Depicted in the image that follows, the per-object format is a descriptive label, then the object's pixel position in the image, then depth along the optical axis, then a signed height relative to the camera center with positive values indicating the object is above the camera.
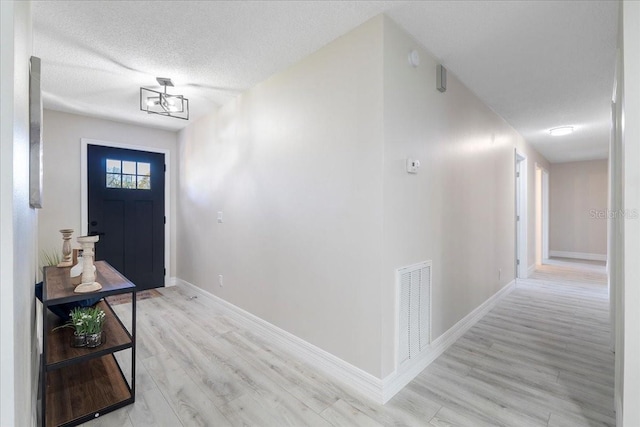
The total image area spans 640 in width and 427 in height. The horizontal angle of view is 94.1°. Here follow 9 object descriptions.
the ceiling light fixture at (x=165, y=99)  2.83 +1.13
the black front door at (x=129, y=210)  3.95 +0.05
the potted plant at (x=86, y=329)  1.75 -0.69
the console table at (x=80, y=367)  1.63 -1.10
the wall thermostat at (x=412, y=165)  2.10 +0.34
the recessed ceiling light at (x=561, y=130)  4.34 +1.24
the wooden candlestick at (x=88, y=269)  1.73 -0.33
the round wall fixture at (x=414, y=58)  2.12 +1.11
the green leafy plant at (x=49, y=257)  3.45 -0.52
